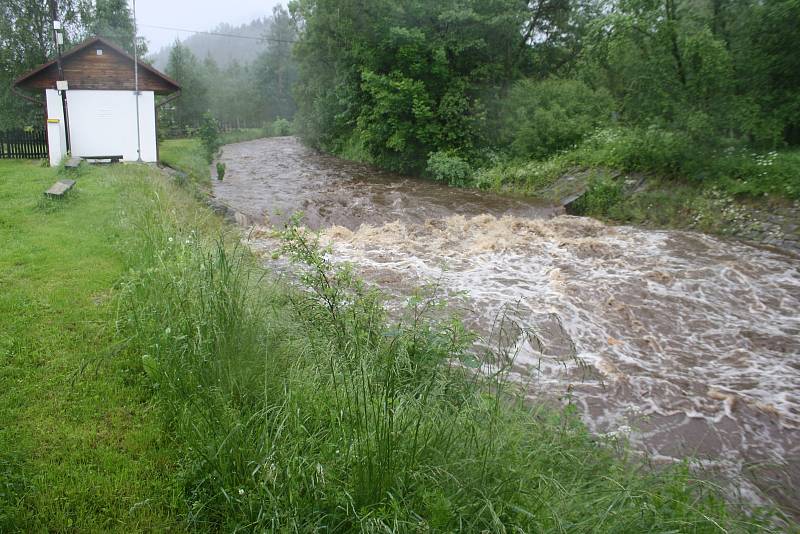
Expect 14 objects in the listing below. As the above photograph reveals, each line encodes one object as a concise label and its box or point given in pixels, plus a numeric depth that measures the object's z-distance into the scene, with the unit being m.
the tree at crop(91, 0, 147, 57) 31.23
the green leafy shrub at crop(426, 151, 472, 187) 20.53
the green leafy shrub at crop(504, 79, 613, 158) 19.39
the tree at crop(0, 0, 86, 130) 27.92
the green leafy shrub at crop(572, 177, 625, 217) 14.85
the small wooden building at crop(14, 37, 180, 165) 18.75
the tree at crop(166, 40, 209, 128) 44.00
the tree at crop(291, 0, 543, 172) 22.66
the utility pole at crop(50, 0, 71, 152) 16.84
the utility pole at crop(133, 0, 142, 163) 18.50
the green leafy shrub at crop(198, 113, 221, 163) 26.94
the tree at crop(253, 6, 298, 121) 60.72
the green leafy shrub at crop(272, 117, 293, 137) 52.03
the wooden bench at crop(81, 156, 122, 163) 19.02
